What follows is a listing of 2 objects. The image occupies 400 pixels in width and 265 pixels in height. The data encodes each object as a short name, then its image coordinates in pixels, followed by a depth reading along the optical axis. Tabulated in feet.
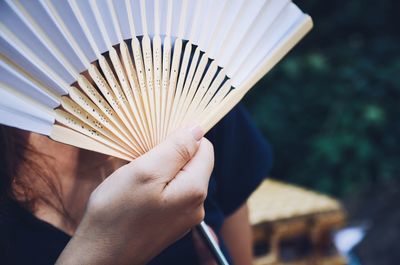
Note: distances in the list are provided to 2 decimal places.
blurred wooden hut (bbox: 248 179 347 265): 5.03
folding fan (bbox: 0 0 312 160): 2.05
